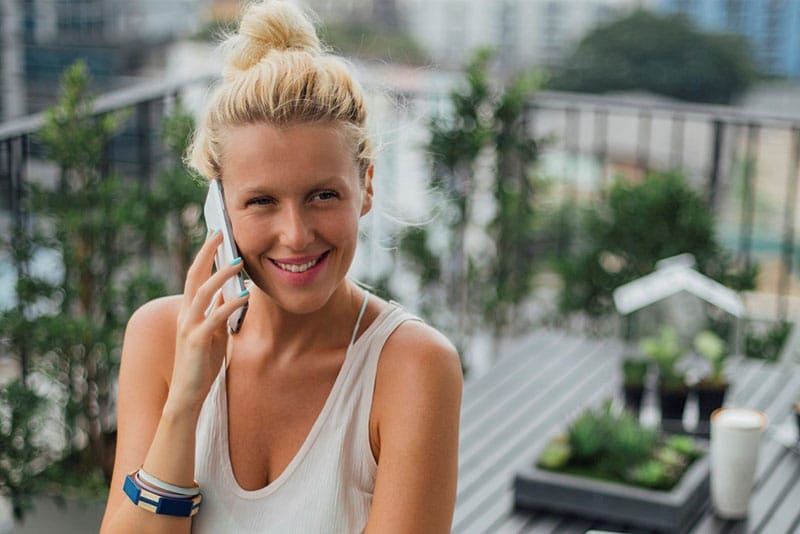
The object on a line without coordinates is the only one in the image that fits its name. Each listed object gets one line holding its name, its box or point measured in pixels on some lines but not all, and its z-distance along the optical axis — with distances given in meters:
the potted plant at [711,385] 2.75
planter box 2.22
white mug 2.26
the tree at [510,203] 4.24
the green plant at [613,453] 2.31
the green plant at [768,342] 4.22
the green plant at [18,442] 2.62
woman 1.34
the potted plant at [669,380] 2.74
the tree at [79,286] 2.85
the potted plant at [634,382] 2.84
